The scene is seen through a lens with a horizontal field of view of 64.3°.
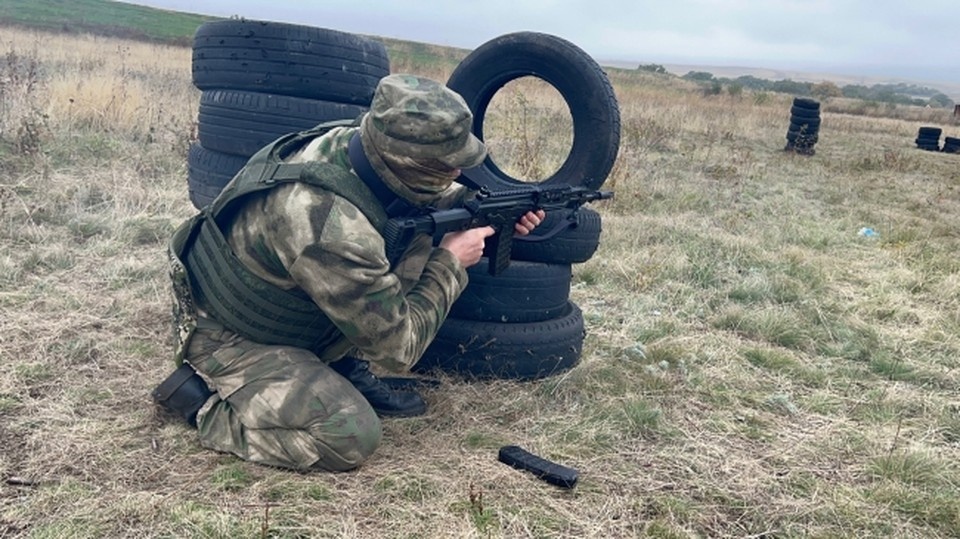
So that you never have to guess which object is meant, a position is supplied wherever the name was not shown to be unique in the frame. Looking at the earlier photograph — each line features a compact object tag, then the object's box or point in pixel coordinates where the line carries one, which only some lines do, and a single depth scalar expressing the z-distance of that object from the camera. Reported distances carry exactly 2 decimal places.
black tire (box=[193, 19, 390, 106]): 4.63
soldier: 2.78
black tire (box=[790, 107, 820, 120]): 14.69
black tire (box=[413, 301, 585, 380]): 3.85
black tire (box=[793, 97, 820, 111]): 14.78
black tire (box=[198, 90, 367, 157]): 4.67
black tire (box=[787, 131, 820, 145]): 14.12
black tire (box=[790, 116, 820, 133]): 14.68
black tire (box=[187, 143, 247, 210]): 4.84
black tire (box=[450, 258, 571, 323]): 3.86
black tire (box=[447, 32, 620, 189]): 4.13
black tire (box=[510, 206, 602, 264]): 3.91
